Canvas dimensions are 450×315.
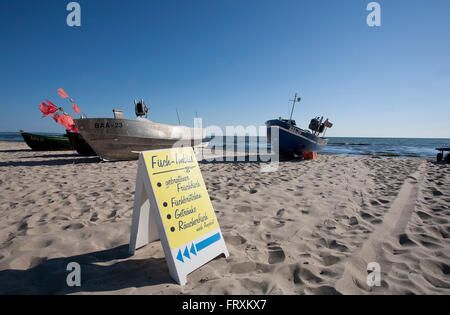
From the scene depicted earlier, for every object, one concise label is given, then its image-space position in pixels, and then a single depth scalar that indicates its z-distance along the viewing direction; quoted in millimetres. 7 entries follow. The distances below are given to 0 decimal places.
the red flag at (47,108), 8805
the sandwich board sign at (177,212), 1946
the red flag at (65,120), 10072
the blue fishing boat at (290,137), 11648
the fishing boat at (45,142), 15469
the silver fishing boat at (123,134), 8984
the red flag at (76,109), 8941
